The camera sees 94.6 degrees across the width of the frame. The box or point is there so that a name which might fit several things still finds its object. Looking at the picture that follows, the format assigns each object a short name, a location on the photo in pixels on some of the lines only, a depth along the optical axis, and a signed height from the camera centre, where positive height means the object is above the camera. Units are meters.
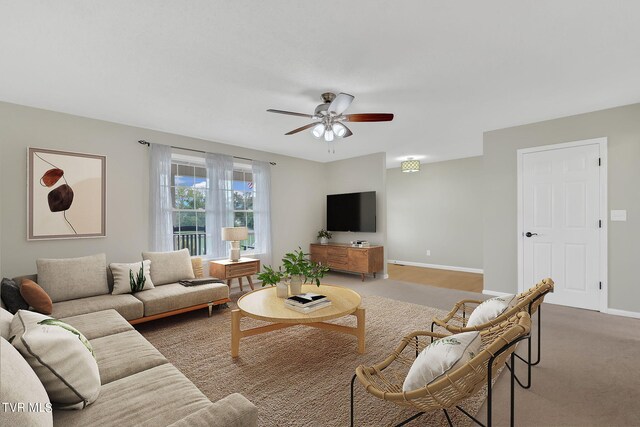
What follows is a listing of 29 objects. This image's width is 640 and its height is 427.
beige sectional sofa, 0.94 -0.83
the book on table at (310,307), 2.53 -0.82
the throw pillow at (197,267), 4.23 -0.75
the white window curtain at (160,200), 4.22 +0.21
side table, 4.37 -0.83
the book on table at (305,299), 2.59 -0.77
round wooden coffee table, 2.40 -0.83
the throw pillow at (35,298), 2.60 -0.73
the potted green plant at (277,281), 2.80 -0.64
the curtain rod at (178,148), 4.16 +1.02
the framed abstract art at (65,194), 3.37 +0.25
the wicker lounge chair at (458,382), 1.24 -0.76
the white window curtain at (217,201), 4.86 +0.22
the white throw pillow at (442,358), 1.31 -0.65
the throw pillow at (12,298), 2.63 -0.74
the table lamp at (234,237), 4.64 -0.36
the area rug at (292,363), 1.84 -1.24
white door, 3.71 -0.11
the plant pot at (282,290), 2.96 -0.76
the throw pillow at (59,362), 1.20 -0.63
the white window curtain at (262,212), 5.56 +0.04
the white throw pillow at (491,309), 2.02 -0.67
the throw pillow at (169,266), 3.70 -0.67
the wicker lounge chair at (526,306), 1.84 -0.60
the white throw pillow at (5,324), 1.36 -0.53
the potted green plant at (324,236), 6.48 -0.49
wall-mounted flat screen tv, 5.93 +0.04
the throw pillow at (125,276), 3.30 -0.70
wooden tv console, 5.56 -0.86
